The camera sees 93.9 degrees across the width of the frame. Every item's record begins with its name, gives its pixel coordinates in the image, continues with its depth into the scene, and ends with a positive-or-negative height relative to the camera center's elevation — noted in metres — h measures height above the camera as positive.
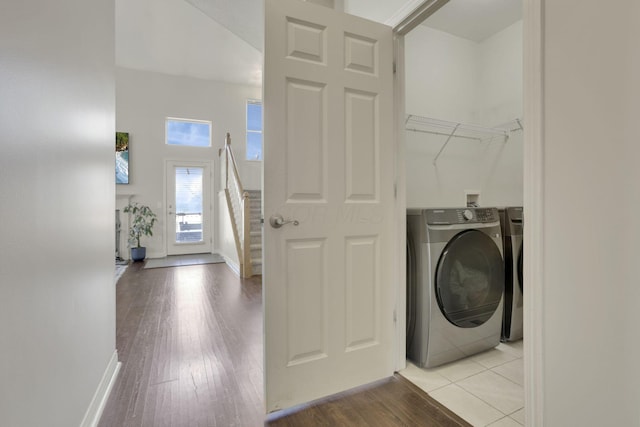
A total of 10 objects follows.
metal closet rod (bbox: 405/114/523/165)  2.69 +0.80
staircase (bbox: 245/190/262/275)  4.58 -0.37
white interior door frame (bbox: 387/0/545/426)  1.00 +0.02
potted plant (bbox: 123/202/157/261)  5.82 -0.26
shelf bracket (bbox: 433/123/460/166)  2.88 +0.66
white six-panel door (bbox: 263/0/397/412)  1.47 +0.05
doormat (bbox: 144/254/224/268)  5.45 -0.94
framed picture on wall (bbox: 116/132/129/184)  5.89 +1.09
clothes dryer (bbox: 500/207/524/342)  2.18 -0.39
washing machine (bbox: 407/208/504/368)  1.86 -0.47
